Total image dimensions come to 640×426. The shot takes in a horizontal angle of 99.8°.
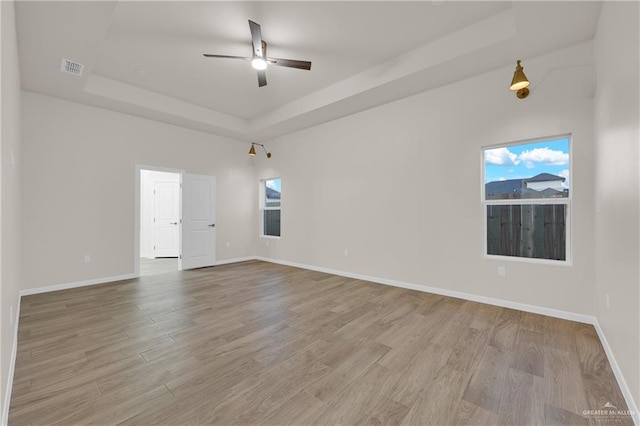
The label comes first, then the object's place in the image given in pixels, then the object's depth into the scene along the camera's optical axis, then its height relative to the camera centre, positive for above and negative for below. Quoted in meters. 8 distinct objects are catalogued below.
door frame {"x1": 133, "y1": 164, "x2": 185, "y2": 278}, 5.03 -0.30
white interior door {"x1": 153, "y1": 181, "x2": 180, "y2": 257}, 7.62 -0.17
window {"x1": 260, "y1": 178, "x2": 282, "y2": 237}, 6.68 +0.17
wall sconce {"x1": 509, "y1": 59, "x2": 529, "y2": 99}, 2.70 +1.35
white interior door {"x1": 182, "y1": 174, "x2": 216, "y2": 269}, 5.83 -0.20
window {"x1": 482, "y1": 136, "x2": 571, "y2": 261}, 3.13 +0.19
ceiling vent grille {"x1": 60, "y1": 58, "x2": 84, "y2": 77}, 3.31 +1.83
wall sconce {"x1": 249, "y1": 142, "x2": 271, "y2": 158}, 6.12 +1.48
